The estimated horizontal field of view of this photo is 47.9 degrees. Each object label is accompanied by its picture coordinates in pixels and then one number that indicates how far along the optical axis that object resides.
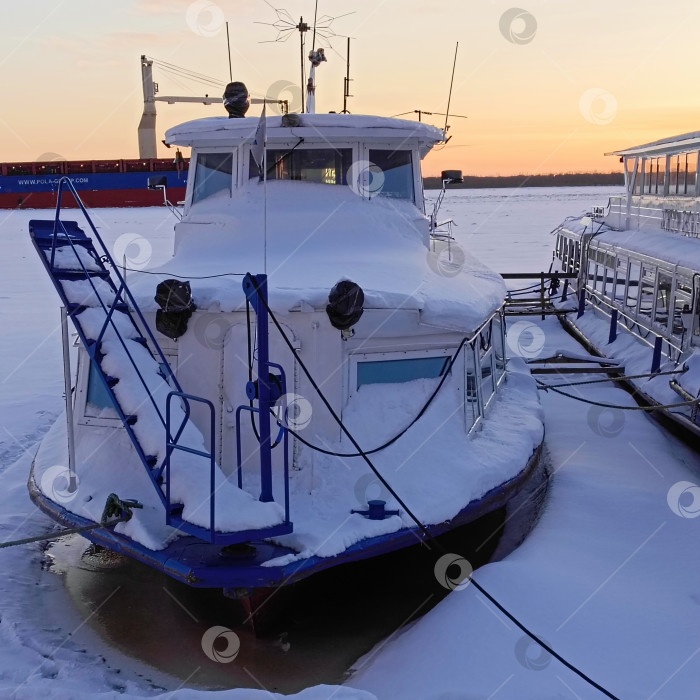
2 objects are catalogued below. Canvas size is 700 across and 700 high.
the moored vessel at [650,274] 11.05
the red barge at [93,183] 66.00
